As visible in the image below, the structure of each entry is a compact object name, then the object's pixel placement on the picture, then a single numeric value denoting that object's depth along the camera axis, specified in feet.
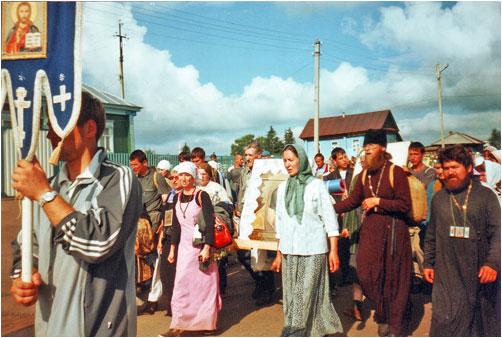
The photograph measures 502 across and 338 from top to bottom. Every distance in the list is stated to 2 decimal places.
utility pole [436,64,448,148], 103.68
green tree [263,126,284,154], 251.64
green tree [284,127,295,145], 257.14
